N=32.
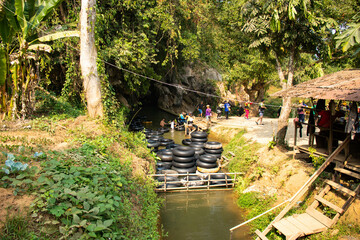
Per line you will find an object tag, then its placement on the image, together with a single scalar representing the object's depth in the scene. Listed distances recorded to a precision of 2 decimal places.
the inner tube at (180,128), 20.30
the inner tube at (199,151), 12.71
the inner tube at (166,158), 11.68
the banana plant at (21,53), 7.40
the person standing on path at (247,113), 20.39
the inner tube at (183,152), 11.09
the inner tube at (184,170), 10.78
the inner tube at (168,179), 9.58
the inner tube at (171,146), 14.27
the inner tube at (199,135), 15.24
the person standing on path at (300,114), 15.44
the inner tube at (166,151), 12.00
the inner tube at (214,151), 12.79
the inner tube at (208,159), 11.14
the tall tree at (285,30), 8.87
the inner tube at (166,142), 14.92
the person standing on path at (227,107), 19.87
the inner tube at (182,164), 11.03
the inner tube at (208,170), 10.81
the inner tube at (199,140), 15.20
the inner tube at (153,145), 13.23
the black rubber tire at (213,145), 12.82
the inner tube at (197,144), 13.77
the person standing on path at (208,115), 18.78
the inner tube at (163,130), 18.96
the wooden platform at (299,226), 5.73
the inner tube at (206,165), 11.02
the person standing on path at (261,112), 17.10
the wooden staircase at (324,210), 5.84
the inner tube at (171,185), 9.34
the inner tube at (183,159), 11.06
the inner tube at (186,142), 15.33
